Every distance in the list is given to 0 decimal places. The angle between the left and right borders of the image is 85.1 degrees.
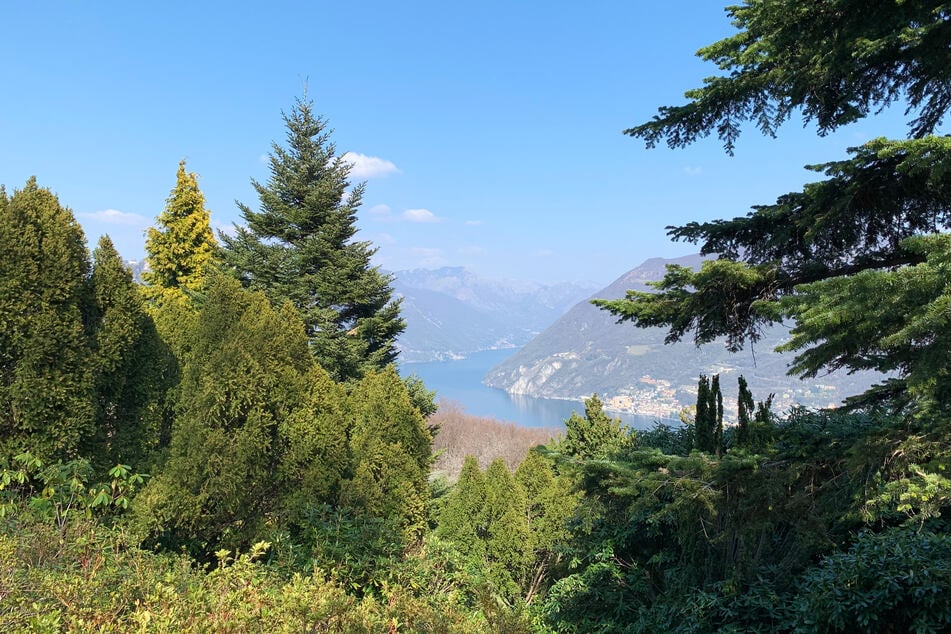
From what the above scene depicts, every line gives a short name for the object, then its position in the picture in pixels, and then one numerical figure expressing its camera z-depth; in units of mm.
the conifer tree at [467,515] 11664
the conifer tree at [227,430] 6426
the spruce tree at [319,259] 15188
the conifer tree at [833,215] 2508
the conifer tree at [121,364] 6137
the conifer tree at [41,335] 5406
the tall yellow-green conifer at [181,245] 15859
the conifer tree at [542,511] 11734
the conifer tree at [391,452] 9562
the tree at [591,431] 14750
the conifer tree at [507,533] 11578
